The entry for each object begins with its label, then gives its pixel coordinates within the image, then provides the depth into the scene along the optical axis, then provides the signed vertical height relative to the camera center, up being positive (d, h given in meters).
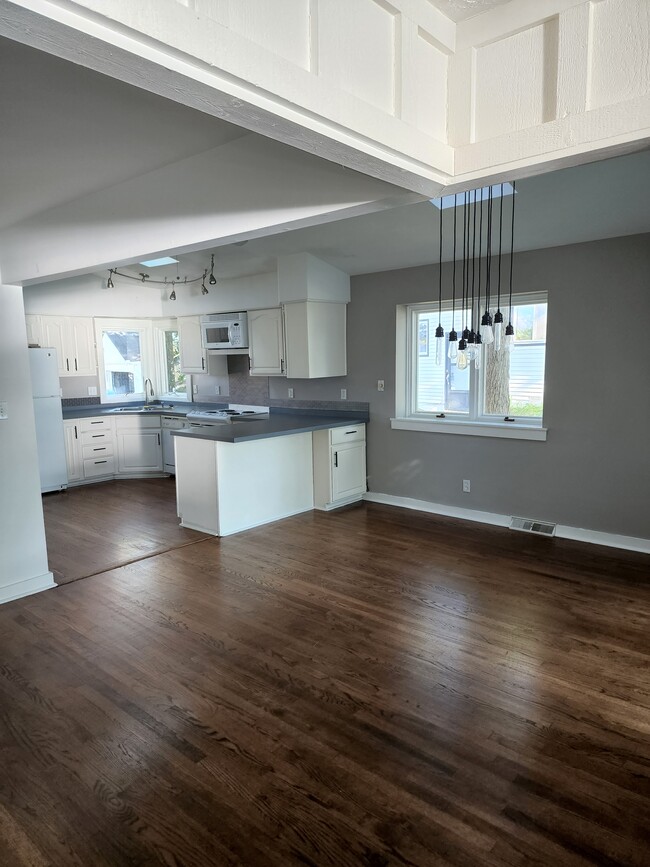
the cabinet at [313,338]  5.28 +0.21
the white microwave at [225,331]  5.95 +0.33
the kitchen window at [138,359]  7.16 +0.05
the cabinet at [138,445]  6.75 -1.00
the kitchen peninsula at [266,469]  4.55 -0.97
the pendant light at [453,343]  4.70 +0.13
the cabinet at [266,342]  5.61 +0.20
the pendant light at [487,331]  2.92 +0.13
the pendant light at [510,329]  2.97 +0.14
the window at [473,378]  4.55 -0.20
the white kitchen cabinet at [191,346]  6.61 +0.19
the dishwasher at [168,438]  6.64 -0.93
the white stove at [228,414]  6.06 -0.60
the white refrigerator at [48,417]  5.90 -0.56
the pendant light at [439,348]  5.14 +0.08
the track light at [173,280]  6.07 +0.99
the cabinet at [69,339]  6.39 +0.31
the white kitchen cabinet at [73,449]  6.35 -0.98
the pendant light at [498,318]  2.97 +0.21
